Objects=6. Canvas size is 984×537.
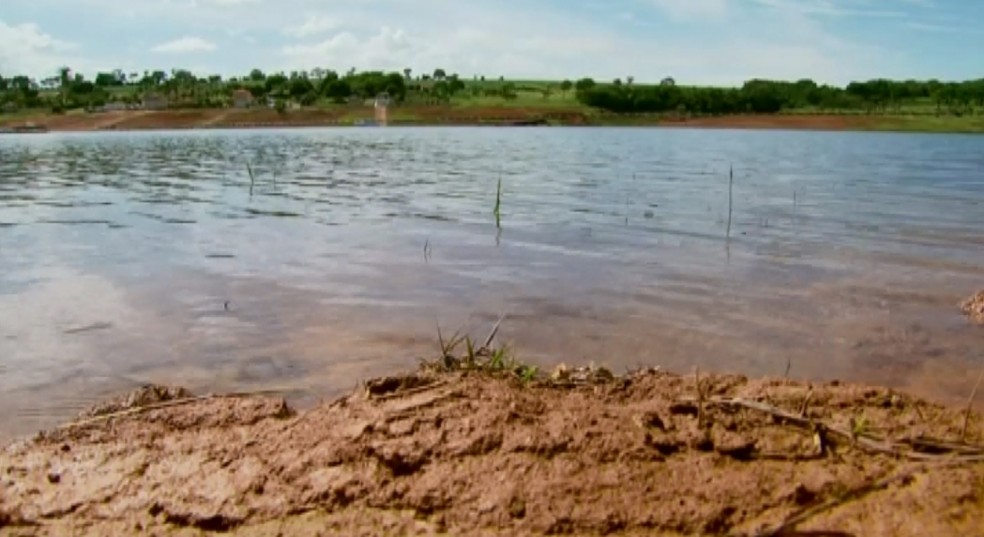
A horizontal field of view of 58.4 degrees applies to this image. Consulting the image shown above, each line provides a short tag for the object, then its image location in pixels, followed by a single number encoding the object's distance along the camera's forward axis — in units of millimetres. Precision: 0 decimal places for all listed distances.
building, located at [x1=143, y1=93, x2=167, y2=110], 158400
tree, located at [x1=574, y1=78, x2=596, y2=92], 186075
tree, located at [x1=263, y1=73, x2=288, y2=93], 190225
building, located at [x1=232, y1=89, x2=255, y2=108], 159000
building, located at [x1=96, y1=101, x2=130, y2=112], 151500
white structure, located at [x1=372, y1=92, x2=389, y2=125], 144500
